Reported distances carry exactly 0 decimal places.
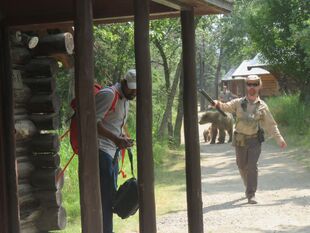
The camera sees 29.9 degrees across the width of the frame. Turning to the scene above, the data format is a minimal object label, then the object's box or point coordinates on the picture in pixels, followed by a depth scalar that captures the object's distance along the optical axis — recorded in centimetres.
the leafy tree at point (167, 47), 1572
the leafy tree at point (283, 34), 2195
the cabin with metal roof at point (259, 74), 4139
